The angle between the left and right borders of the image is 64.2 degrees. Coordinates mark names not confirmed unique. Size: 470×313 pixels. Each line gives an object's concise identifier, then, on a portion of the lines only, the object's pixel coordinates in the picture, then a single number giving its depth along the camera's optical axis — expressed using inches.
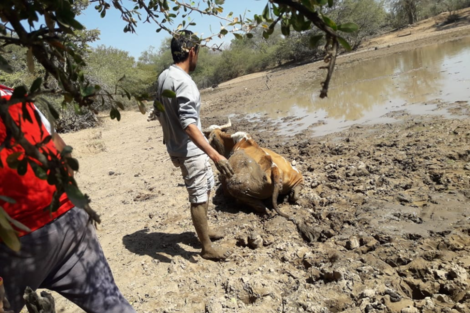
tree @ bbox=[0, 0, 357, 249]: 32.0
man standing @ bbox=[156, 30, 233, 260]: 122.0
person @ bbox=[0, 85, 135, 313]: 64.7
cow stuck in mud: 167.9
